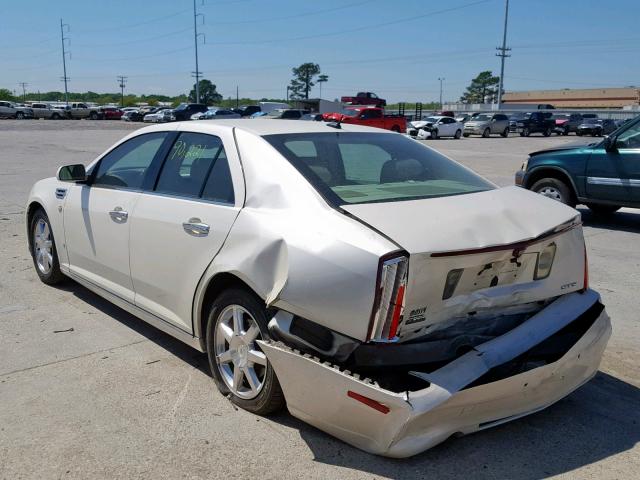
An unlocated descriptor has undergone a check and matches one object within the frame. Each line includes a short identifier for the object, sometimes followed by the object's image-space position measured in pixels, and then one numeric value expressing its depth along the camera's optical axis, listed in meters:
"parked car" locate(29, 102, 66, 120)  63.38
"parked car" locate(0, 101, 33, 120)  61.44
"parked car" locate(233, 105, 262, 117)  45.94
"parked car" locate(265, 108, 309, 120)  36.86
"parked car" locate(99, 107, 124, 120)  64.88
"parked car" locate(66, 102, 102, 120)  65.12
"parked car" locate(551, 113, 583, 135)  50.00
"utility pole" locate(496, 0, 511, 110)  66.97
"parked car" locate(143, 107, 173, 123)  50.84
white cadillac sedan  2.83
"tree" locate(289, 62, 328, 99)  132.88
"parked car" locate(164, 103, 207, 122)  48.39
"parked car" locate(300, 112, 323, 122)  34.09
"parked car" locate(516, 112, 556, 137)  46.22
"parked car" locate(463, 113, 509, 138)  42.53
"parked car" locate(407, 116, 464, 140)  38.69
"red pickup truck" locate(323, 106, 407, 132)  33.94
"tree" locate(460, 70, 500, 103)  140.38
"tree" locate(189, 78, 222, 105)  127.75
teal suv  8.80
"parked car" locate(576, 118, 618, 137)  46.66
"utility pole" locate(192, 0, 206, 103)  79.44
